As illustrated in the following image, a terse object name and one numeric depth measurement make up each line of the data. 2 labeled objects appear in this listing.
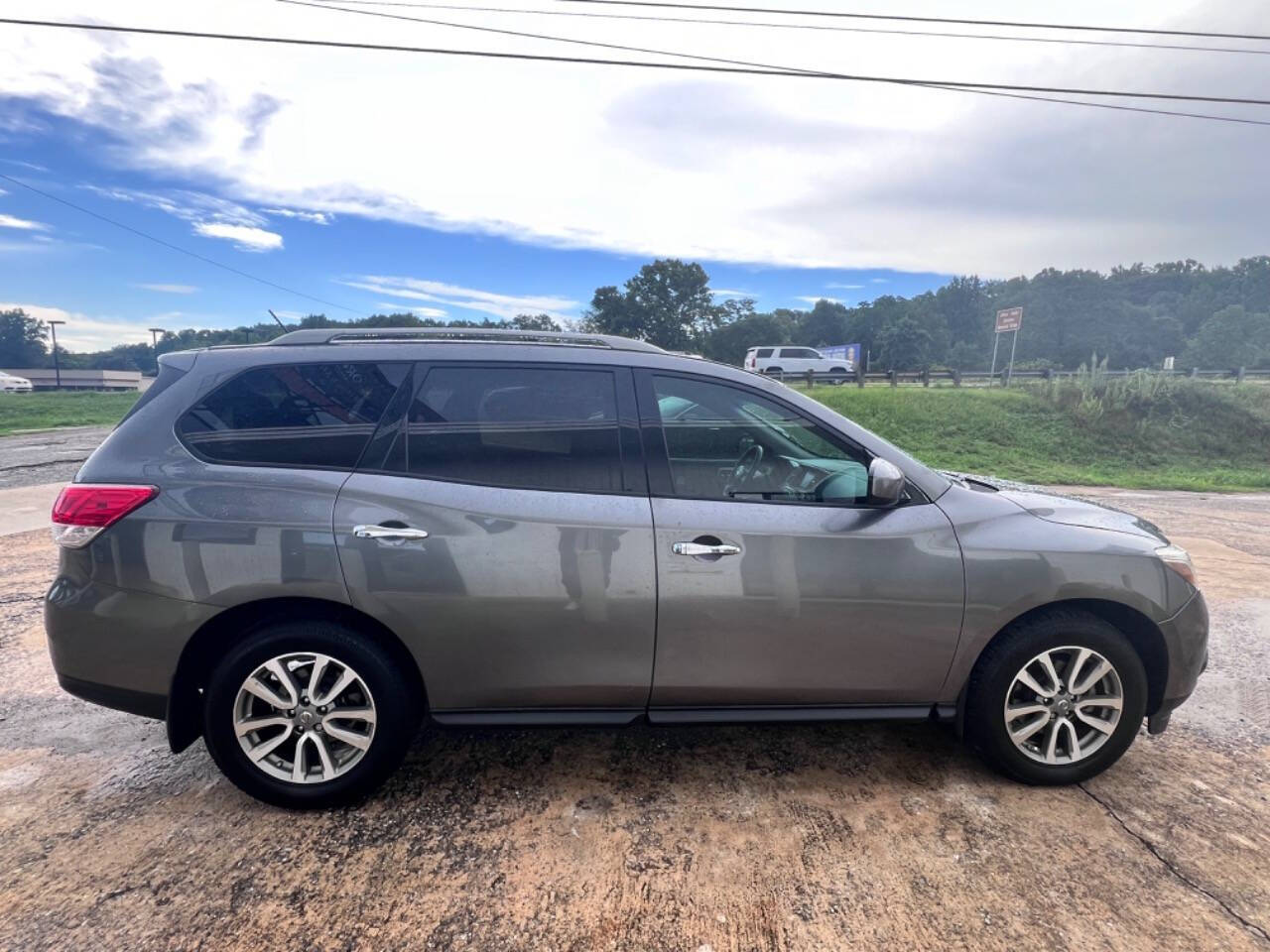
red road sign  29.72
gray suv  2.42
